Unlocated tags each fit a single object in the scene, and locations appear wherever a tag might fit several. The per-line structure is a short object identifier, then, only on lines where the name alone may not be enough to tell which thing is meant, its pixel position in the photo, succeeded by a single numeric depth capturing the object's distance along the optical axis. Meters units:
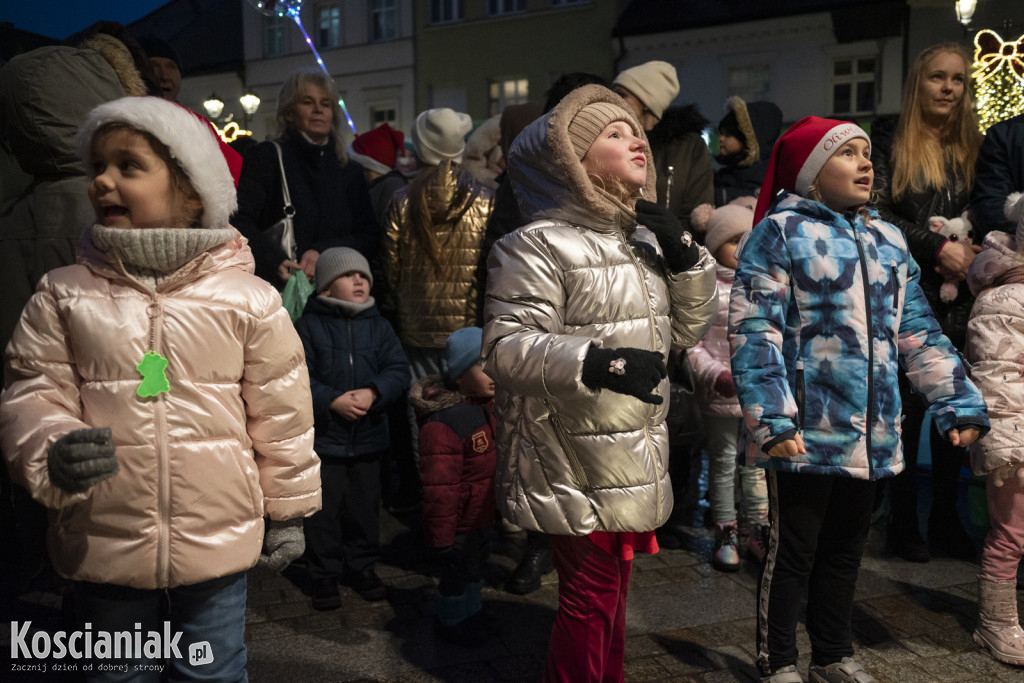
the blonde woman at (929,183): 4.54
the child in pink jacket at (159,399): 2.27
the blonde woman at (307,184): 4.82
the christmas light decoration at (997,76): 5.68
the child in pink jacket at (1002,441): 3.61
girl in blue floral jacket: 3.03
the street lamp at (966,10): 5.77
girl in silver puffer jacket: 2.66
